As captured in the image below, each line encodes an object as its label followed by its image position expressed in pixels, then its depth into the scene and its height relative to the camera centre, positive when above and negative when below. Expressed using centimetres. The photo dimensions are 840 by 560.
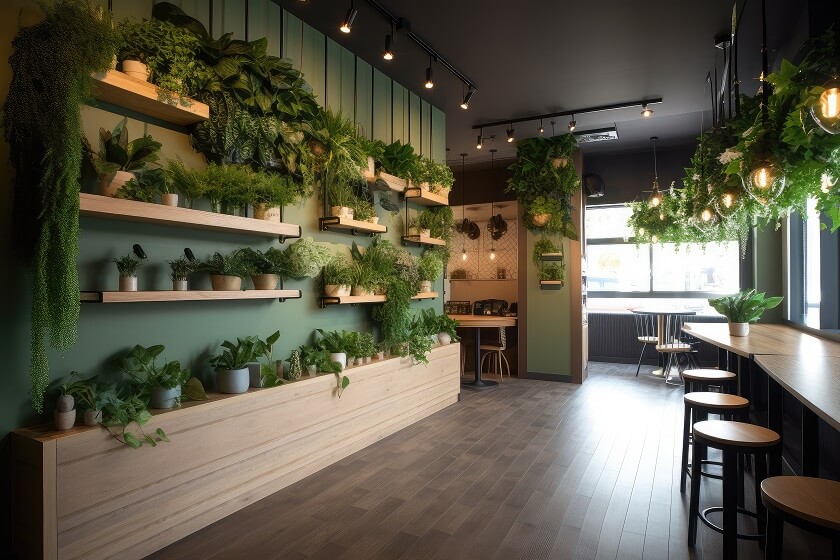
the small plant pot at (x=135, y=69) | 246 +110
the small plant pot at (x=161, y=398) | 253 -58
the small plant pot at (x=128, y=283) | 245 +2
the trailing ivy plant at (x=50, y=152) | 203 +56
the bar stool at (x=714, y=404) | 272 -65
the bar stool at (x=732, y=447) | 209 -70
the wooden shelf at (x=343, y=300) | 384 -10
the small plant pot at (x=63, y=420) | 217 -60
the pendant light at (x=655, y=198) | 625 +116
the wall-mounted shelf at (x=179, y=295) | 230 -5
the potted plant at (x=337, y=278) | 384 +7
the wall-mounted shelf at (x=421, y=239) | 496 +50
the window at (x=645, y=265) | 802 +40
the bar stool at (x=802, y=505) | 143 -67
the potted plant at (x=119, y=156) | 236 +66
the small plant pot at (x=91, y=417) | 224 -60
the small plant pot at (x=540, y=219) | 686 +97
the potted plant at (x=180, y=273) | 272 +8
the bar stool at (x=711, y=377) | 332 -61
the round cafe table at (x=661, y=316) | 690 -40
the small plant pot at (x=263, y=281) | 320 +4
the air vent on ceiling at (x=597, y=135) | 654 +209
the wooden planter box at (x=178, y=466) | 207 -95
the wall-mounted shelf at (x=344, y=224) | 384 +51
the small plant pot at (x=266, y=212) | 315 +49
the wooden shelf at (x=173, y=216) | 227 +37
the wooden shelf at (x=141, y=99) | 235 +96
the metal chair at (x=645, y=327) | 782 -62
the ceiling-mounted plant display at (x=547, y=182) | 674 +148
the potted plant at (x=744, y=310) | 371 -16
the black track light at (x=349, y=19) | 335 +184
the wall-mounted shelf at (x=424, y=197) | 476 +91
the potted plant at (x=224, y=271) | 291 +9
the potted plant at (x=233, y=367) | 291 -48
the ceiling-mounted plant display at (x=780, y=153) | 220 +74
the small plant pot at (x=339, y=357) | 374 -54
